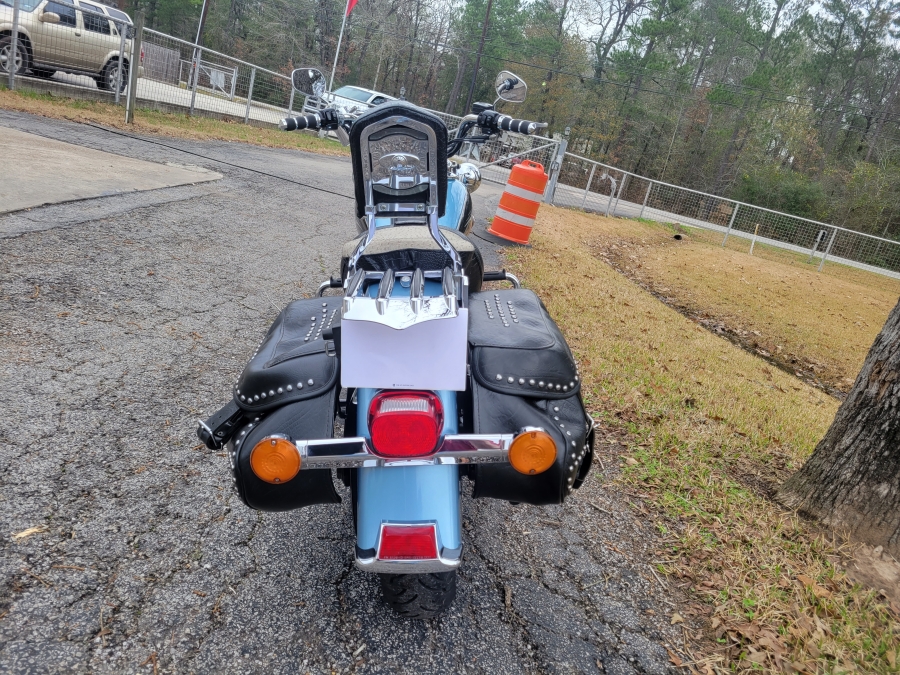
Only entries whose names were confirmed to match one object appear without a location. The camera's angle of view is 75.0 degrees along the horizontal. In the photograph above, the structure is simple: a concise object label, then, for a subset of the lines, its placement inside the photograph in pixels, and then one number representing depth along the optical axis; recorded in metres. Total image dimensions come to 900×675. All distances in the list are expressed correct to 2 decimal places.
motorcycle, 1.44
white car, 18.14
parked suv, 10.06
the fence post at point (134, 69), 9.50
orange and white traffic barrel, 8.42
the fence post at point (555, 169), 14.80
